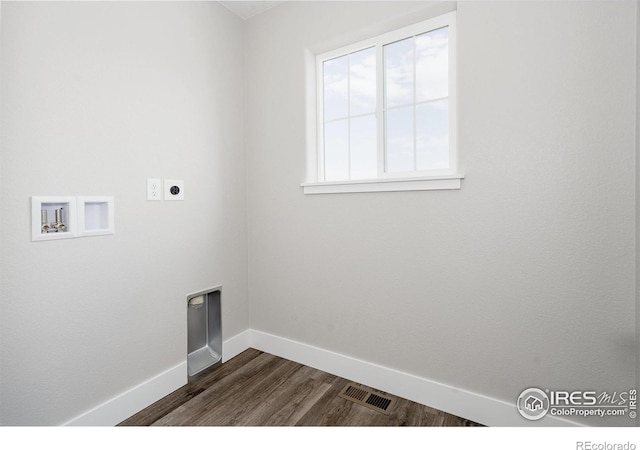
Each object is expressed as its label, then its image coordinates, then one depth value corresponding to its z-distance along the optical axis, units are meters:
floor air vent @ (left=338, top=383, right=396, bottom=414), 1.76
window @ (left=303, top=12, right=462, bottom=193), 1.79
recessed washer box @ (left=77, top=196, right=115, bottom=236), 1.53
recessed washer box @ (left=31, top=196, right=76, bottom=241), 1.38
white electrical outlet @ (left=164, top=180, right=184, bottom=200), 1.92
